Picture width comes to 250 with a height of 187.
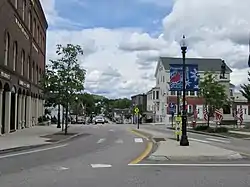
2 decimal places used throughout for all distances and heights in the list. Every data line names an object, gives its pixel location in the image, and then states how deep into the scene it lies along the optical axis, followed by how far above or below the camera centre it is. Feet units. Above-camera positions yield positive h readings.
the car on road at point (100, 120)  289.86 -1.70
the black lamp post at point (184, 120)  74.22 -0.45
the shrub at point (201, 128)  150.14 -3.45
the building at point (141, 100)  418.55 +17.28
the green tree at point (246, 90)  180.22 +11.69
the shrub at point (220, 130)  136.56 -3.68
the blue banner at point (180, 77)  81.71 +7.49
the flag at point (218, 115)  138.62 +0.91
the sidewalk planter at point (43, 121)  182.56 -1.69
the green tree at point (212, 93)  141.18 +7.88
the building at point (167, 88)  294.25 +20.03
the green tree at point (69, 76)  115.34 +10.72
